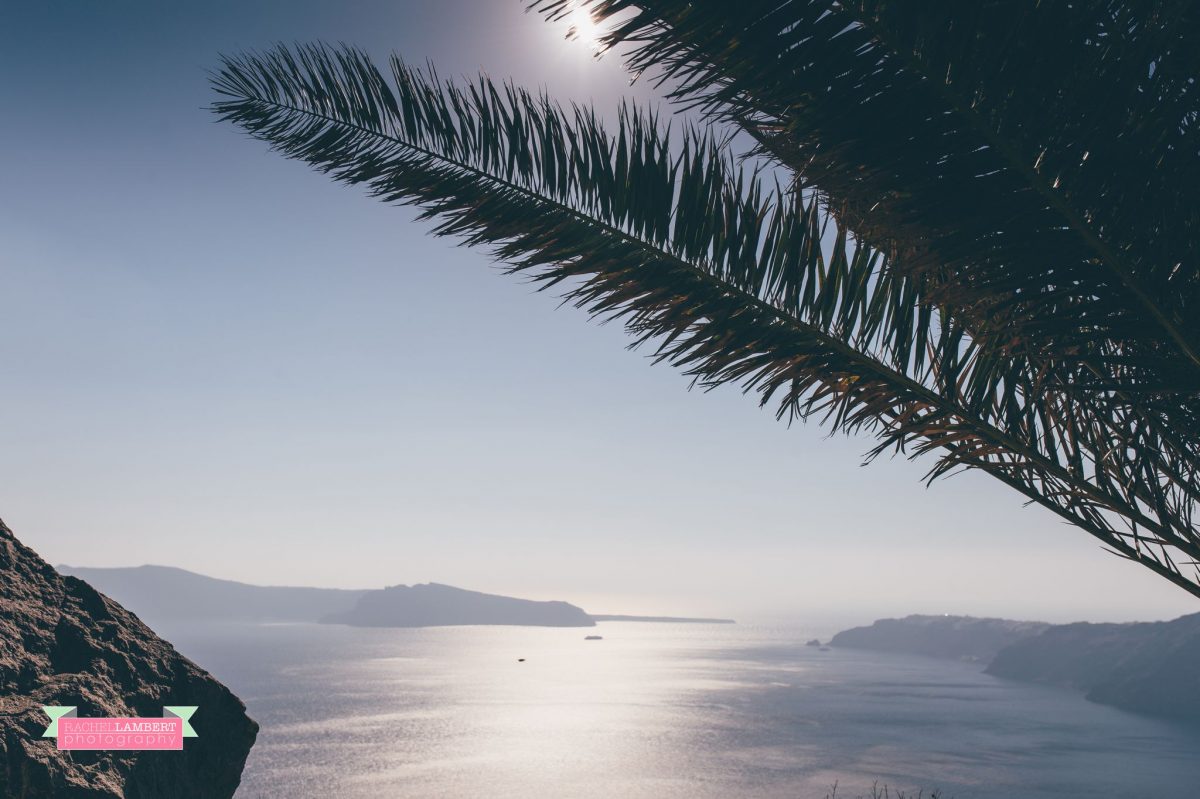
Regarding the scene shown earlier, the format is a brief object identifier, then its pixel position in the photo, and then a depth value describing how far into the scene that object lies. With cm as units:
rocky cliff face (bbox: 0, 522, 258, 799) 410
